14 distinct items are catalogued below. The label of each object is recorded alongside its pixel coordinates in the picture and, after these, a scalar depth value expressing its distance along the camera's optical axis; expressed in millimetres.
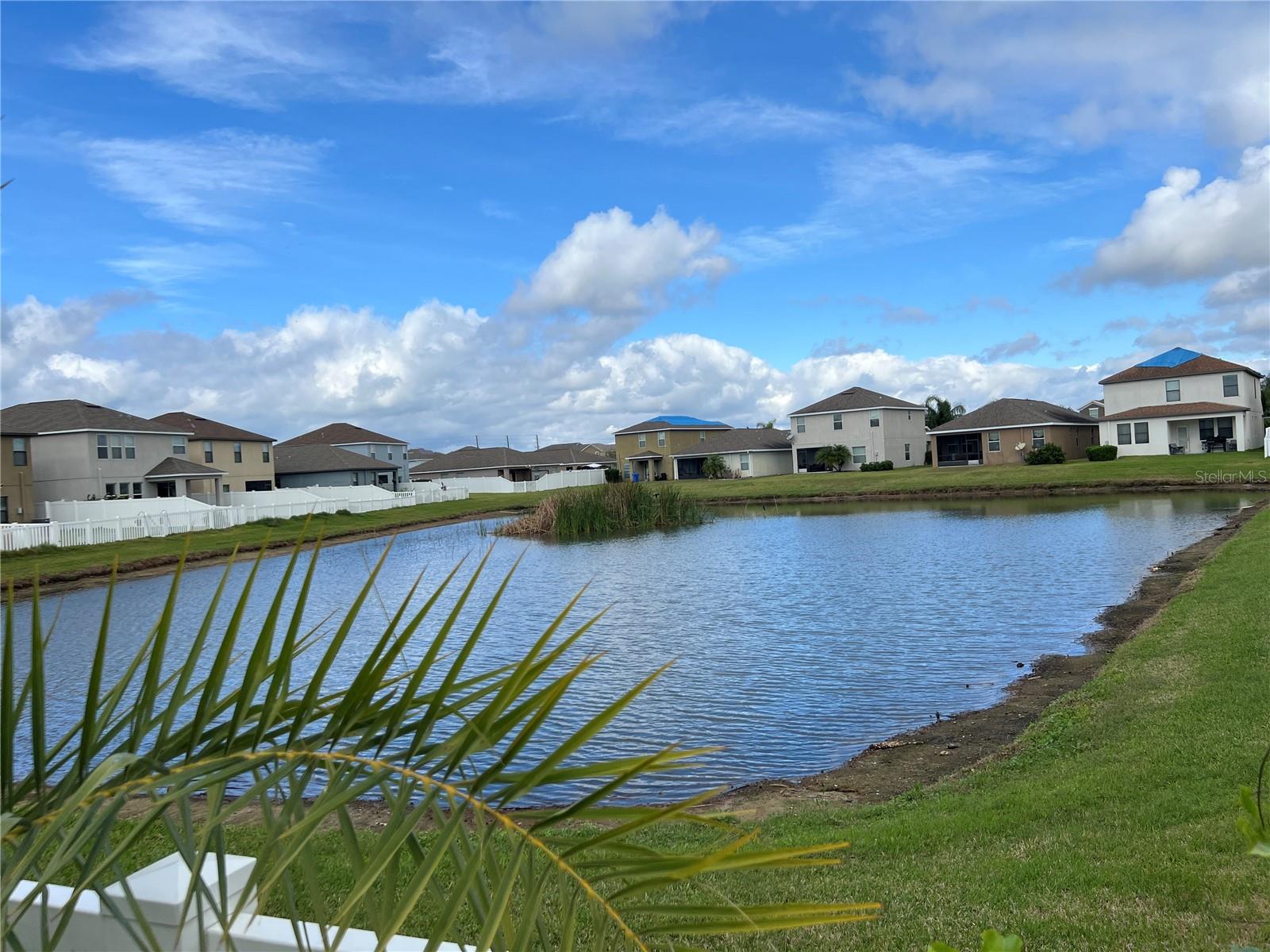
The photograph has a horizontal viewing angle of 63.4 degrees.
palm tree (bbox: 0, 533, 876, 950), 1824
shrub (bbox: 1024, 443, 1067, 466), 61062
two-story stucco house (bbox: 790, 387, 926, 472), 75000
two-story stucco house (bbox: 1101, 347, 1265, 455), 58781
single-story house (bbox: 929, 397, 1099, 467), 66125
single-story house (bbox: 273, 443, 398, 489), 77688
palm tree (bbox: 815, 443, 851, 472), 74562
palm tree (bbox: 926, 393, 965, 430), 96562
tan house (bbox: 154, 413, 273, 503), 64562
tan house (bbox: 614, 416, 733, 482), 90188
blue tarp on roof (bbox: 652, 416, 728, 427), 94875
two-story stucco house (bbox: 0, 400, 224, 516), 52906
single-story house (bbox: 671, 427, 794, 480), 81812
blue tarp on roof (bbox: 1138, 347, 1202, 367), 62875
